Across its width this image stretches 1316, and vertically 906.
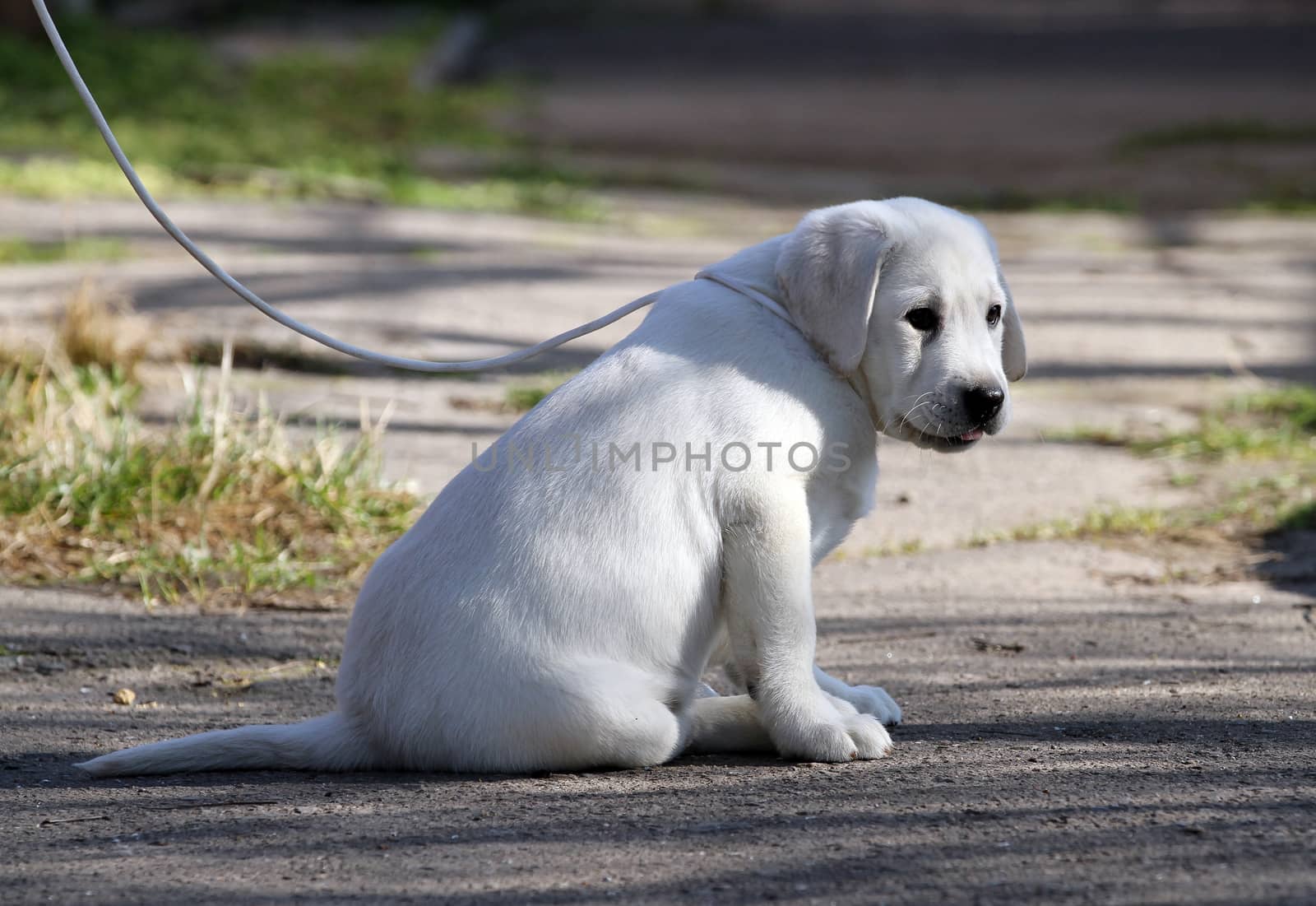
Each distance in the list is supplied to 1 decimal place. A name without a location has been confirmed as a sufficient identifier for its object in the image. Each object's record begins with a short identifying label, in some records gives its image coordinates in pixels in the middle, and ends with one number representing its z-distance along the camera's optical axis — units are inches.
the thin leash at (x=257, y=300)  284.4
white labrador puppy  241.3
